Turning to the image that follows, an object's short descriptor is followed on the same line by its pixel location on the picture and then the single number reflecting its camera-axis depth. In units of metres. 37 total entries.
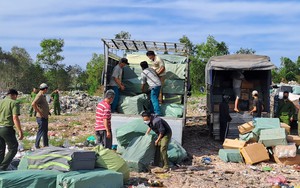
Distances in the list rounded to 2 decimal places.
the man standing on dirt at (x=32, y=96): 18.05
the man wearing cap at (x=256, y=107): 11.34
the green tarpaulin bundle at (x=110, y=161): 6.40
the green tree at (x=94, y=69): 50.25
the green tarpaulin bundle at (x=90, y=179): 5.41
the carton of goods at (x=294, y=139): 9.21
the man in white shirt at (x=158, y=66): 10.41
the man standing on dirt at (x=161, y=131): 7.62
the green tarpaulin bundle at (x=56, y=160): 5.88
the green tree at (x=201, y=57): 38.84
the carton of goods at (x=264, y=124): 9.38
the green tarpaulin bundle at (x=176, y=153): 8.42
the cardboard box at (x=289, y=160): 8.80
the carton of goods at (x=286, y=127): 9.50
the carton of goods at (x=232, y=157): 9.04
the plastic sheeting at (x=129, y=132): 8.54
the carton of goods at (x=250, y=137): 9.38
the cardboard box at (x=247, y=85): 12.78
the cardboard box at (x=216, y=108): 11.86
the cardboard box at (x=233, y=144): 9.31
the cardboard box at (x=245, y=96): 12.73
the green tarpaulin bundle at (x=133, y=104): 10.09
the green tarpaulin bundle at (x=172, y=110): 10.00
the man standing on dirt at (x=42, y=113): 8.59
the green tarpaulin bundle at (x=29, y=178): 5.30
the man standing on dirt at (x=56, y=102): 19.08
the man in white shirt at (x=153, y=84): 10.05
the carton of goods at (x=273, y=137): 8.93
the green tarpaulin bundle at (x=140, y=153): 7.58
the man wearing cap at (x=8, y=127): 6.98
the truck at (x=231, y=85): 11.32
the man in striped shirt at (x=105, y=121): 7.76
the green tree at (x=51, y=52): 46.47
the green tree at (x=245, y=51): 48.02
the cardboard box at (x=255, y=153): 8.78
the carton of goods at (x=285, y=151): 8.69
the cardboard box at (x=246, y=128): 9.66
